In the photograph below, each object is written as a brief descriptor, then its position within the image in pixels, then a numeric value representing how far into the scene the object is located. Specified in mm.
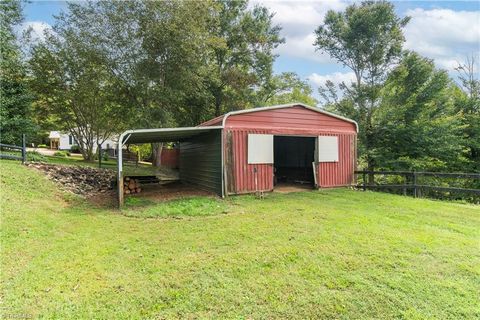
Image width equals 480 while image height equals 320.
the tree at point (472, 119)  14337
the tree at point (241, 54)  18781
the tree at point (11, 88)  12180
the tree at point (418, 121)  13422
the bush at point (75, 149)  31131
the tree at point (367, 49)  15078
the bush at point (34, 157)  11189
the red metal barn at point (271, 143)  8859
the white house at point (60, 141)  35984
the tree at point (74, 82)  15719
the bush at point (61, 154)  22384
